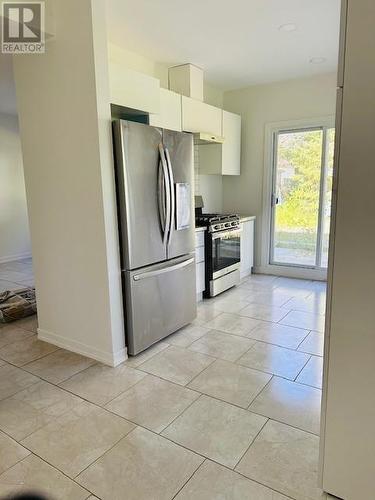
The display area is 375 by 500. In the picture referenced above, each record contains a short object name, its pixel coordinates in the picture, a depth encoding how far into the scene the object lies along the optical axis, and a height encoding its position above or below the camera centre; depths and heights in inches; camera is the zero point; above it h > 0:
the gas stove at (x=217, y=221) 155.3 -16.1
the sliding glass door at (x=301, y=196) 181.9 -5.9
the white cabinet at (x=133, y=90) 107.0 +32.6
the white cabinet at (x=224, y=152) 181.9 +18.6
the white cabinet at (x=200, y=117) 151.0 +32.4
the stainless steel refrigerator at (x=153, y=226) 99.4 -12.1
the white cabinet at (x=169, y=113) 134.7 +30.4
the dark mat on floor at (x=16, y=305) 140.0 -48.2
